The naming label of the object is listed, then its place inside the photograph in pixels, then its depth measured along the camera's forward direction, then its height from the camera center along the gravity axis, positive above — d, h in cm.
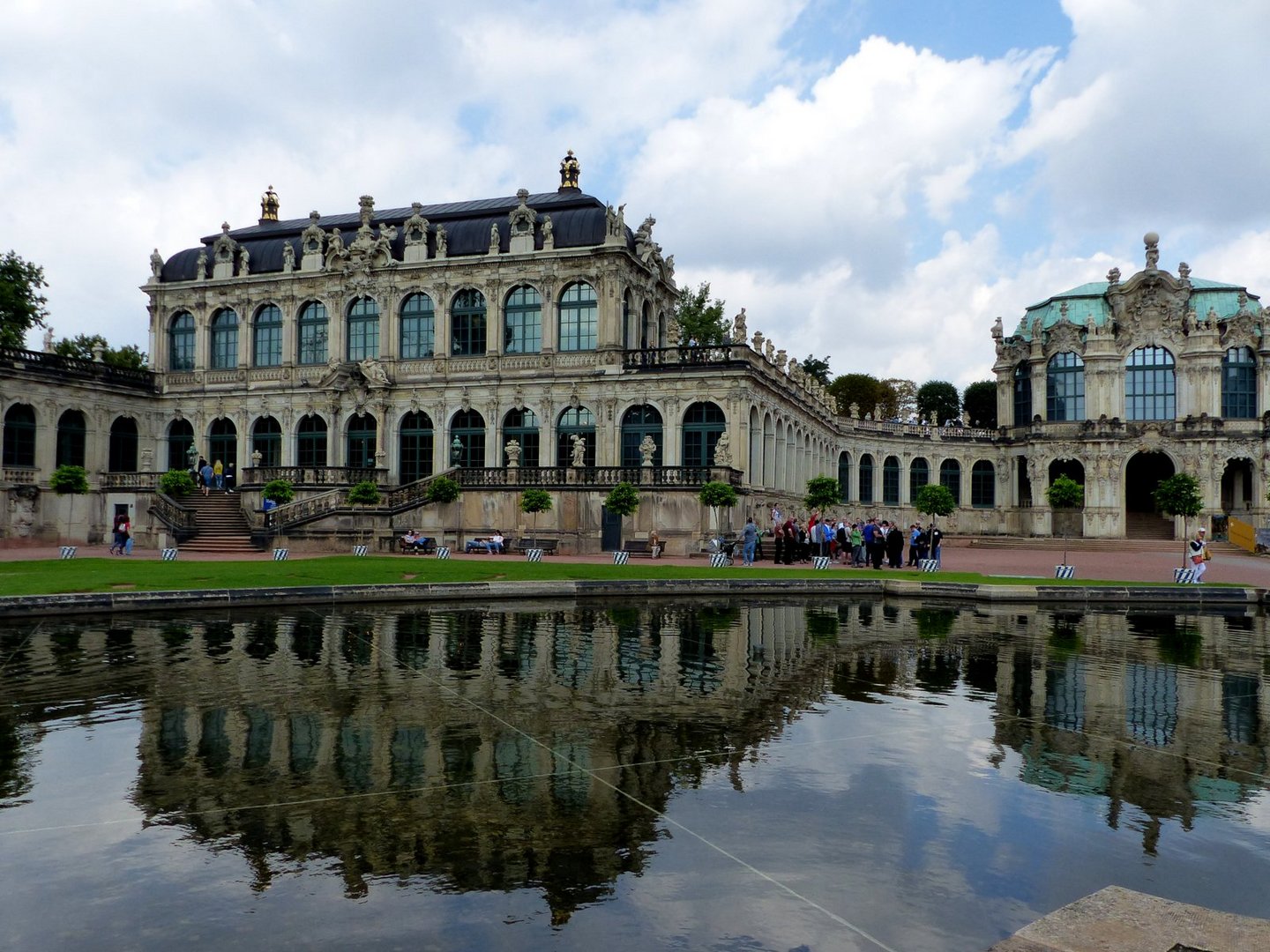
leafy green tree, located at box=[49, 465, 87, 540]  4185 +110
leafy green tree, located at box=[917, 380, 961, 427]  9225 +1062
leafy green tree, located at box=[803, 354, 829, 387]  8481 +1271
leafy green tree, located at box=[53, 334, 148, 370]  6200 +1032
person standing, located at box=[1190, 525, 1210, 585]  2831 -133
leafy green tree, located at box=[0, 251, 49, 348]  5328 +1155
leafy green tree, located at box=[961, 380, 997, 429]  8812 +1016
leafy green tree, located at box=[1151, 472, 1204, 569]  5040 +91
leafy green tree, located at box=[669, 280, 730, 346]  6900 +1362
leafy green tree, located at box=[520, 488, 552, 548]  3812 +34
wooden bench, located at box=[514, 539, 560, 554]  3831 -141
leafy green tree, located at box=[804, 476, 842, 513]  4447 +88
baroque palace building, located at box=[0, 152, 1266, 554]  4009 +576
